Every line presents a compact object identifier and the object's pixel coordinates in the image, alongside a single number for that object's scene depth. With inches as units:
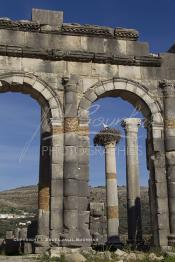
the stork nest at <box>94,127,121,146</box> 894.4
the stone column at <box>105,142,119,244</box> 778.2
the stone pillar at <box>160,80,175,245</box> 462.9
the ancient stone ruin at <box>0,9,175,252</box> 447.2
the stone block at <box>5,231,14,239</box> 730.1
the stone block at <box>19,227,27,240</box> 663.4
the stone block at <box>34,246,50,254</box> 420.9
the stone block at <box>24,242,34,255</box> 442.1
